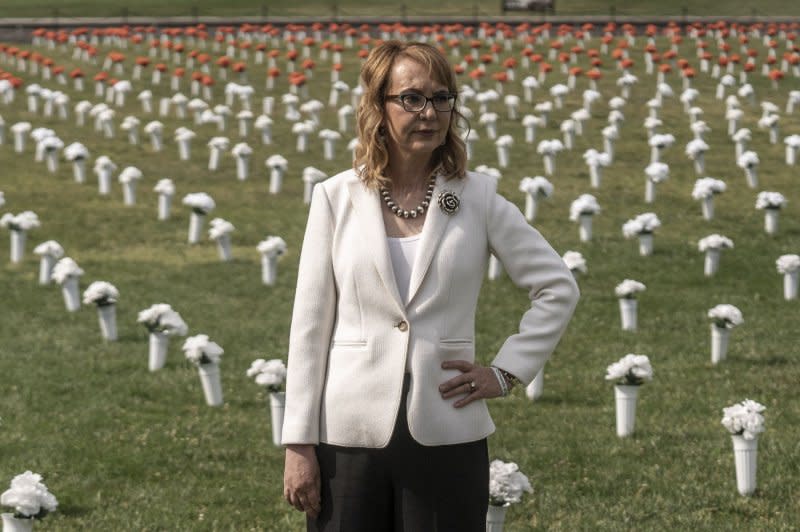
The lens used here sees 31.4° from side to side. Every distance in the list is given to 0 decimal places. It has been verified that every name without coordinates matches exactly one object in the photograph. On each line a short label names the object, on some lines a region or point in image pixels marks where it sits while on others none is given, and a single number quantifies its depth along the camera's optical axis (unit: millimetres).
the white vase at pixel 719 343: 13727
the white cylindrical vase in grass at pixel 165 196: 21688
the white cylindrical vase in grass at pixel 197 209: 19938
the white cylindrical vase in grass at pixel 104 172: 23797
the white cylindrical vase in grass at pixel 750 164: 23484
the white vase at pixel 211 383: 12391
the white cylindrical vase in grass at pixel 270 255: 17734
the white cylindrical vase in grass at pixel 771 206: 19969
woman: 5031
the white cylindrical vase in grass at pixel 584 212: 19438
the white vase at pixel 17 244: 19625
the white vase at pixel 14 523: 8109
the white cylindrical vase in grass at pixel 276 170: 23766
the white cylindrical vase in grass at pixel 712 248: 17766
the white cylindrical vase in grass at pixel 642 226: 18688
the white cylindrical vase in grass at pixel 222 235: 18828
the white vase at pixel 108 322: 15008
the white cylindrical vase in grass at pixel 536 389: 12625
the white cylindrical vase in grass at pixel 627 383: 11109
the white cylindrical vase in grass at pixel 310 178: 22594
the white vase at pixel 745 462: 9602
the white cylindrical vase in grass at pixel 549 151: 24688
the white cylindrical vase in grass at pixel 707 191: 20906
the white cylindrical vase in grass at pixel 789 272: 16500
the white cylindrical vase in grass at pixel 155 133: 27609
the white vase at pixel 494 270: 17911
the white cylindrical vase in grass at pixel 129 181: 22891
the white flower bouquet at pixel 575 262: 15516
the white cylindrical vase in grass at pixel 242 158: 25000
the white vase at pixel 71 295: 16589
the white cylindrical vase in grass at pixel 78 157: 24344
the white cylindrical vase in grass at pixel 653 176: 22250
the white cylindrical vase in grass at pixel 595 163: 23922
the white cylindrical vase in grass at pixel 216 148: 25797
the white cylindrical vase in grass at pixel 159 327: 13500
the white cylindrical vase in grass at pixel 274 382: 10844
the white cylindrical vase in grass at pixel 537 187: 20406
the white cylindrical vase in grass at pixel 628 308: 15119
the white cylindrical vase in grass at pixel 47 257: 17578
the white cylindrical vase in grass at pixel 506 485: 7781
